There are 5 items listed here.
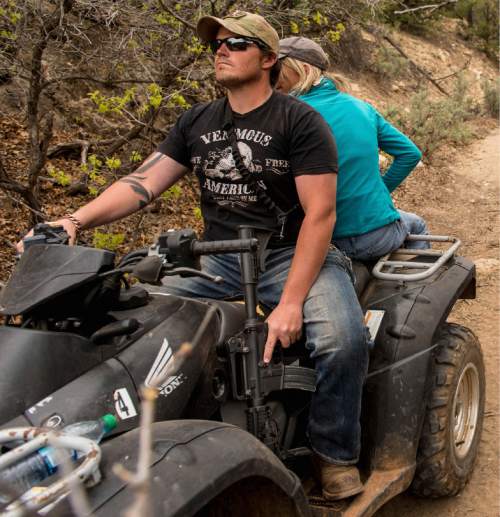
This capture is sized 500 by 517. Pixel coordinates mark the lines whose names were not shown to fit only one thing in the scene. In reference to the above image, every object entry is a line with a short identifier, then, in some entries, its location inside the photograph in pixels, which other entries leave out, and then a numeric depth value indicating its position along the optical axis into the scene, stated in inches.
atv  80.4
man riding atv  113.0
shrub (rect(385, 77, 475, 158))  483.8
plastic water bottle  65.6
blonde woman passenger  145.1
